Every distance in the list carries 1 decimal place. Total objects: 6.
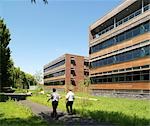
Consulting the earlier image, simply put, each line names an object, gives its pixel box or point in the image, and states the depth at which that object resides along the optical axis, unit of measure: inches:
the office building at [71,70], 1393.4
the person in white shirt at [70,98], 320.3
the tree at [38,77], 1154.1
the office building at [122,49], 637.7
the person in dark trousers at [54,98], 297.4
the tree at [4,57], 664.2
